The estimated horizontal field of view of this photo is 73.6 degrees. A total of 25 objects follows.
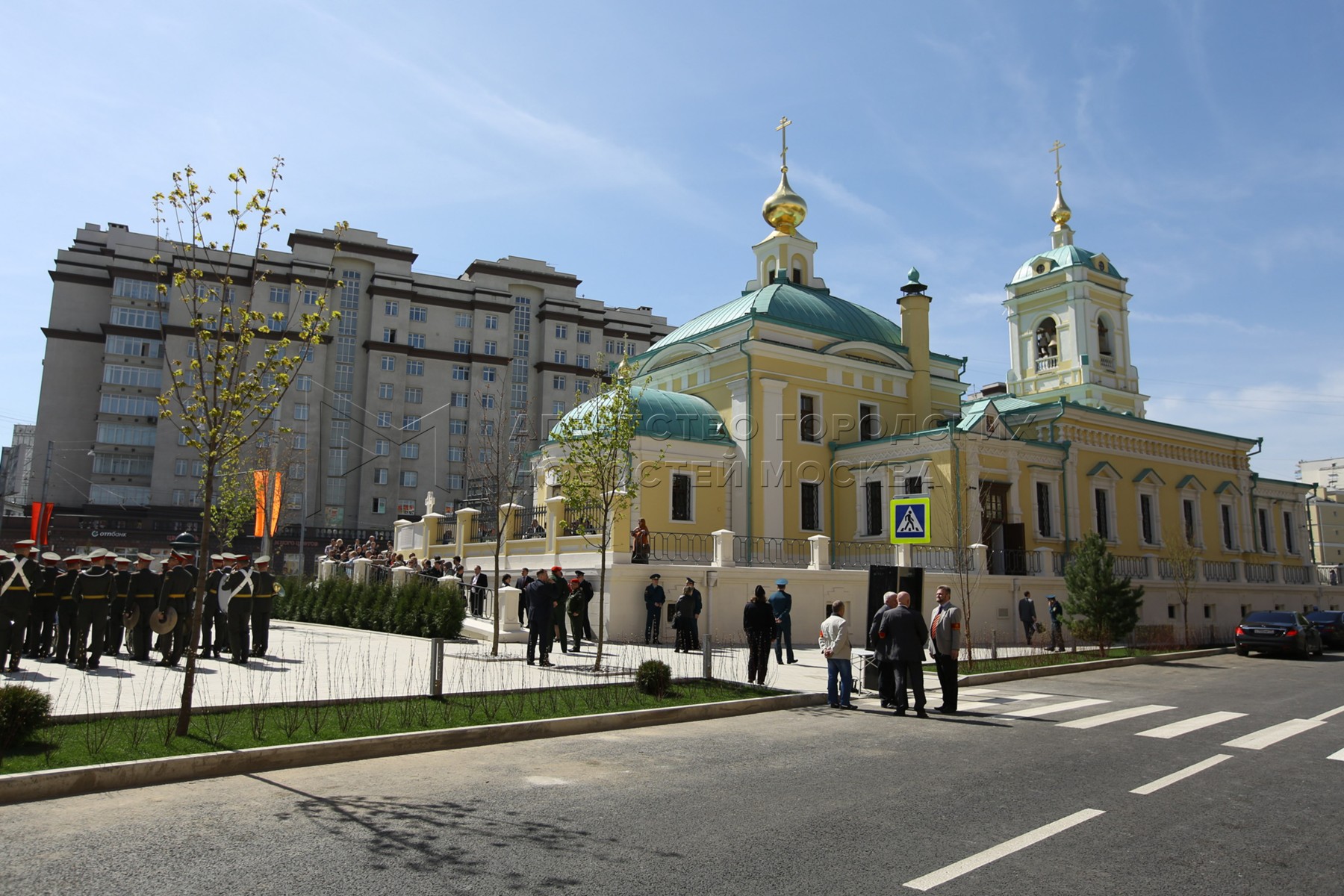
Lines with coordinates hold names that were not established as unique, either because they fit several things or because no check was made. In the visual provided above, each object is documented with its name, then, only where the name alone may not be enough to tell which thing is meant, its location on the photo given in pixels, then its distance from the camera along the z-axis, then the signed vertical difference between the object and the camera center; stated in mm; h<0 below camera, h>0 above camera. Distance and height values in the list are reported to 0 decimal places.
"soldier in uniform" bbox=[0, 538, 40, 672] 11883 -180
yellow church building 24172 +3870
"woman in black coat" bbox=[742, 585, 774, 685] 13711 -654
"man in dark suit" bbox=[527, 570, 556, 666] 15414 -425
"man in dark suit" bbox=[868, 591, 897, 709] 12234 -1040
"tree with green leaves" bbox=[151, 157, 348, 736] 8484 +2128
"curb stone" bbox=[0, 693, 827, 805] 6797 -1473
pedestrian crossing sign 15695 +1293
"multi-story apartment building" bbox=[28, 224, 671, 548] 60156 +14576
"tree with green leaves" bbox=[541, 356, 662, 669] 15305 +2344
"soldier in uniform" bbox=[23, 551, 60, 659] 13543 -410
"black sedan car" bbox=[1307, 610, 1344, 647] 27188 -869
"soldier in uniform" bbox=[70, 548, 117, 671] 13180 -366
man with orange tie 12250 -710
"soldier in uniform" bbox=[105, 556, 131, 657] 14469 -333
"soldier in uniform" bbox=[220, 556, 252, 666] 14312 -337
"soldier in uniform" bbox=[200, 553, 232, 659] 15008 -519
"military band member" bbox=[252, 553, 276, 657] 15133 -251
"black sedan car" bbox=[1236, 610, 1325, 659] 22812 -906
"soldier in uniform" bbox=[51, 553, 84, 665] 13625 -366
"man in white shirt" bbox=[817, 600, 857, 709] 12227 -823
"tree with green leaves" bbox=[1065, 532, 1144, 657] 20609 -82
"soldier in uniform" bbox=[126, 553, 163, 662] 14055 -174
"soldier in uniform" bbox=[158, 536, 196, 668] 13734 -126
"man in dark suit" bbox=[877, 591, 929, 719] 11906 -654
